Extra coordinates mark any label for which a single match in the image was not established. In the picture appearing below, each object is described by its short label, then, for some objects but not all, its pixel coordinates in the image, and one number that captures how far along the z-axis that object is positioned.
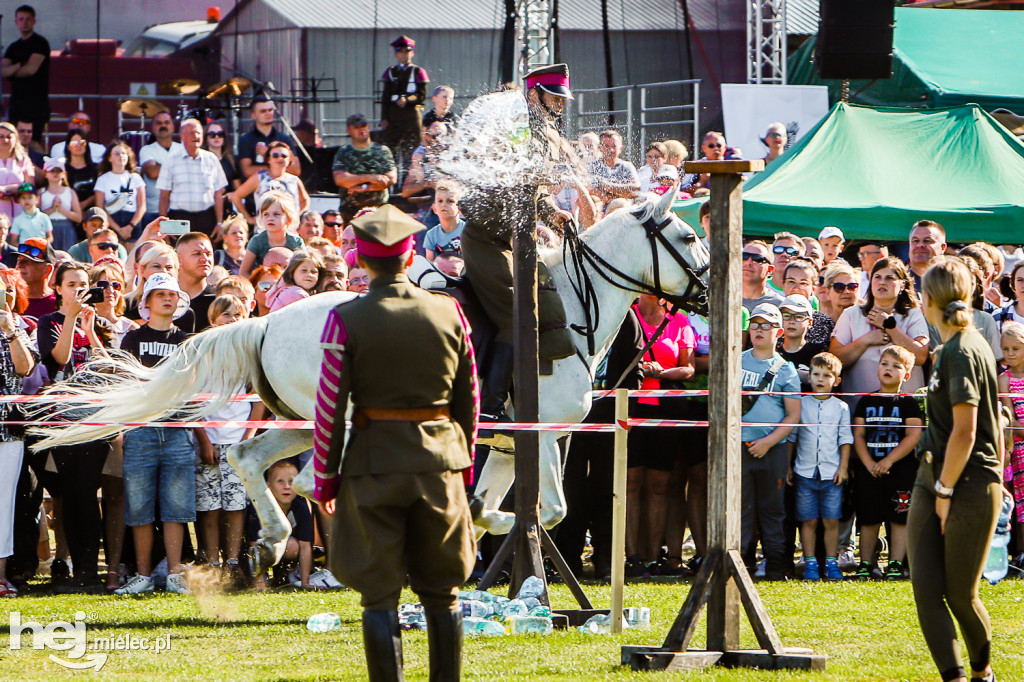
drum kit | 36.09
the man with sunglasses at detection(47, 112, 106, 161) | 31.91
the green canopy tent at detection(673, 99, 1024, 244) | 27.73
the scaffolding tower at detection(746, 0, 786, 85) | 35.62
